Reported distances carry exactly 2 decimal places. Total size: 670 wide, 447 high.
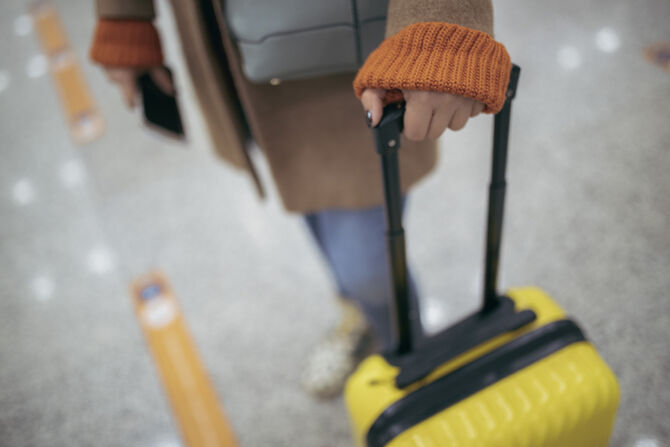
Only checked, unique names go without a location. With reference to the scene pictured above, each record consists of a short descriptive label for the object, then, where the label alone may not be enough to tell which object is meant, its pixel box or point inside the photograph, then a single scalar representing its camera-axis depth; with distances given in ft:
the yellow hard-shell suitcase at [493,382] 2.09
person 1.62
